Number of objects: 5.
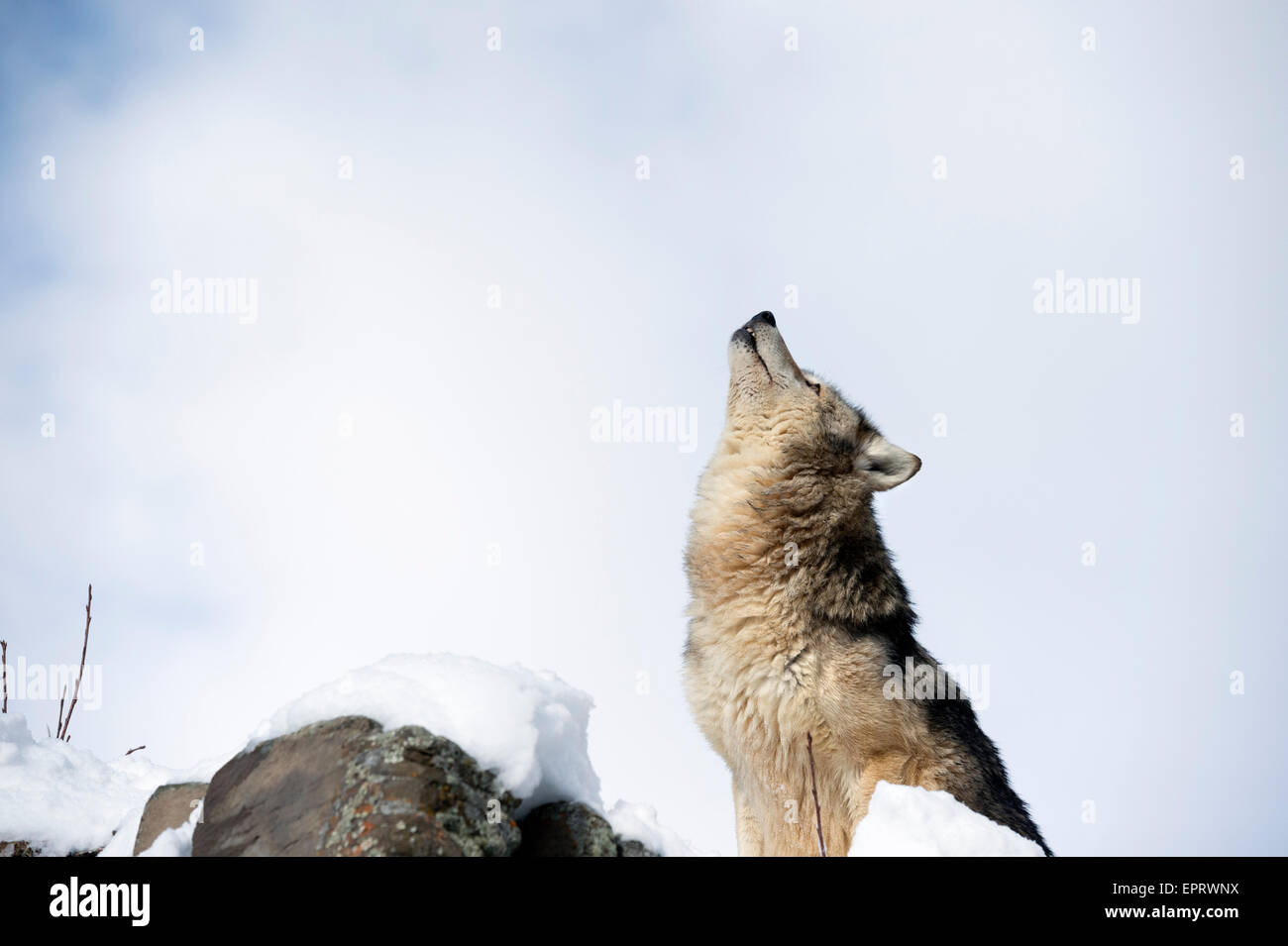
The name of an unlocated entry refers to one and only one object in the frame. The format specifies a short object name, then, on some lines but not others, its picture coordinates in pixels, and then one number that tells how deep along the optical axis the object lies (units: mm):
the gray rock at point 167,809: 4832
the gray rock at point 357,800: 3561
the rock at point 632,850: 4359
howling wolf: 6043
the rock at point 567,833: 4152
